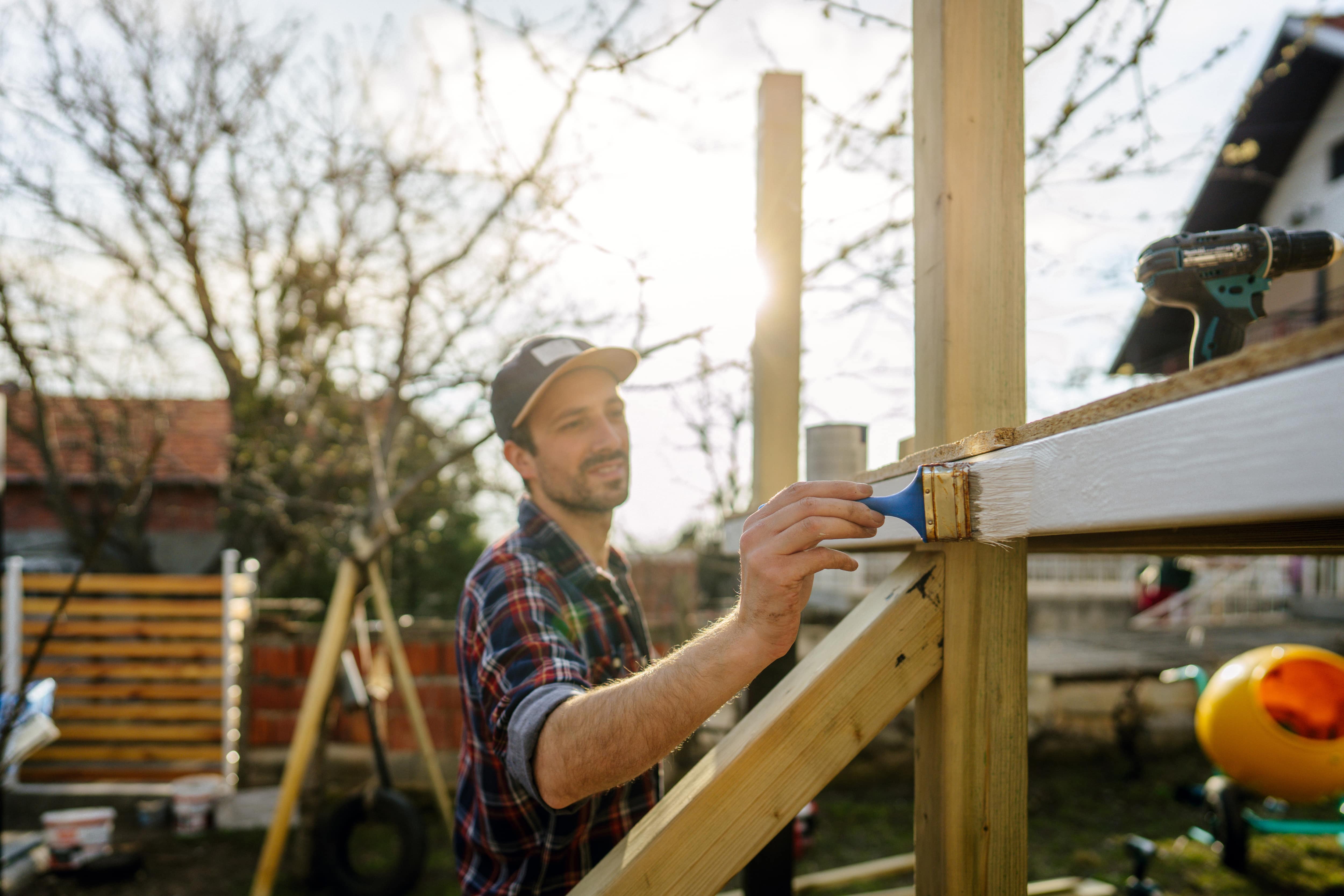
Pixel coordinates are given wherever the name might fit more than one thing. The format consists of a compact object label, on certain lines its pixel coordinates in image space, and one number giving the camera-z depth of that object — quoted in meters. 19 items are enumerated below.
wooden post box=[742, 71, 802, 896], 2.27
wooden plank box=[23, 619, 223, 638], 5.54
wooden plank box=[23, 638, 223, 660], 5.51
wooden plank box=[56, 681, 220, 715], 5.45
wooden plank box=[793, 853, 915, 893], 3.43
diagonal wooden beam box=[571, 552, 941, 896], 0.90
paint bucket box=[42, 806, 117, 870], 3.94
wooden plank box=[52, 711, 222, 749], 5.41
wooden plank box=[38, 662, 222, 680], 5.44
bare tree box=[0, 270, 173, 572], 6.44
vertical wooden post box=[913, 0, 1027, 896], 0.95
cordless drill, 1.04
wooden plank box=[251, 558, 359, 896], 3.44
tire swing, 3.71
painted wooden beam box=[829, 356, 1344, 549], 0.47
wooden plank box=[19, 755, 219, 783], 5.46
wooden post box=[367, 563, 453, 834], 3.96
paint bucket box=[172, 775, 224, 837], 4.65
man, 0.97
